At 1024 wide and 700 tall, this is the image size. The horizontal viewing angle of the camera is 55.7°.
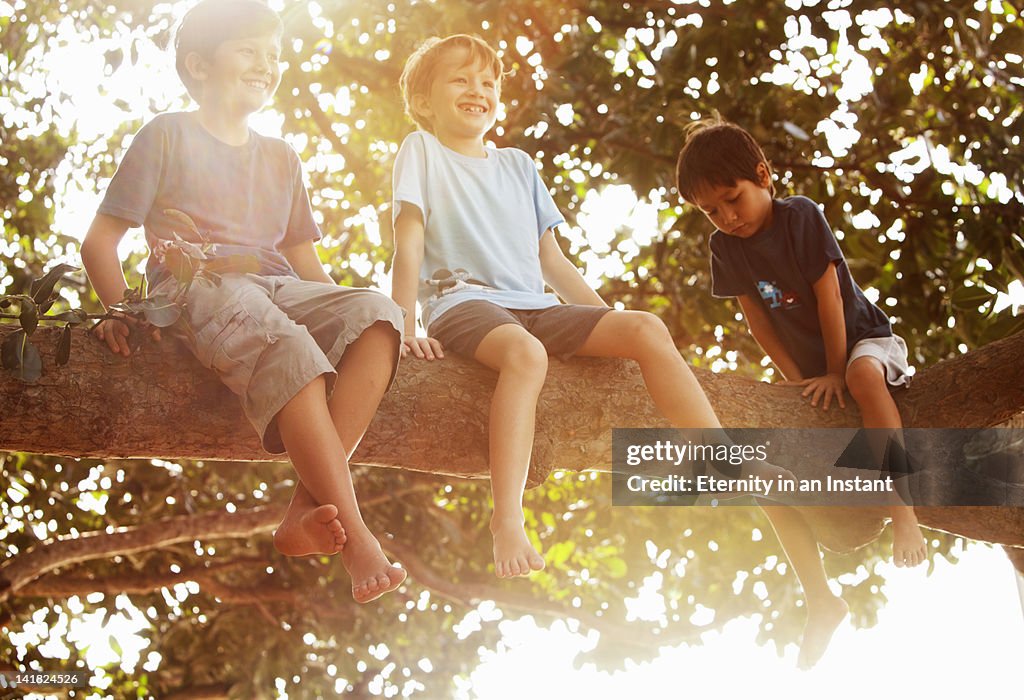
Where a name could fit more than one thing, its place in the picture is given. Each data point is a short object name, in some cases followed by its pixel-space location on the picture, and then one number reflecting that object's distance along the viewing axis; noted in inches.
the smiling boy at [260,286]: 73.3
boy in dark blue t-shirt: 105.0
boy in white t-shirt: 81.7
